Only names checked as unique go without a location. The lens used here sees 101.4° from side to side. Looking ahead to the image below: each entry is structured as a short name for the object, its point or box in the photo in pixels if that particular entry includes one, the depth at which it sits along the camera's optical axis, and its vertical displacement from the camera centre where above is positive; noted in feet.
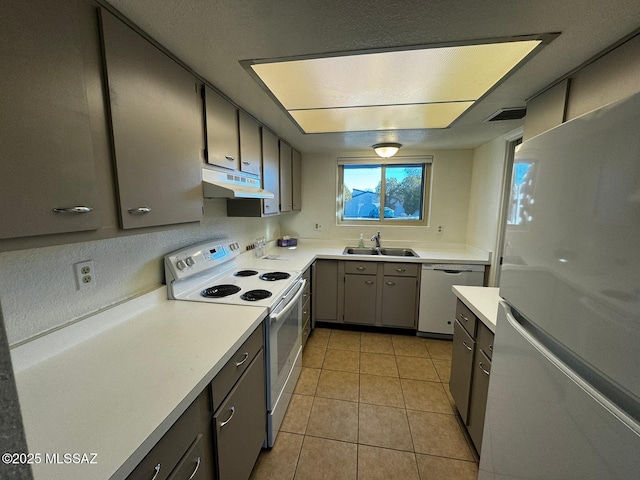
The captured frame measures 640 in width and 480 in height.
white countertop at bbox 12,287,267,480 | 2.01 -1.82
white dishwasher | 8.81 -2.88
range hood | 4.62 +0.42
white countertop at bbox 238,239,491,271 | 8.21 -1.70
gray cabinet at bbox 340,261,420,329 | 9.37 -3.11
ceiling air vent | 5.93 +2.26
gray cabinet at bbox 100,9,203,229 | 3.00 +1.03
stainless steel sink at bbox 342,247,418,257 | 10.67 -1.78
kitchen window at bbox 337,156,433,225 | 11.16 +0.75
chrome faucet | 10.88 -1.28
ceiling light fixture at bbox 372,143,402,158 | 9.05 +2.06
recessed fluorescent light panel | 4.08 +2.37
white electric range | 4.95 -1.77
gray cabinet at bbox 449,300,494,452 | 4.56 -3.10
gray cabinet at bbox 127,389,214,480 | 2.24 -2.38
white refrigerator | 1.72 -0.77
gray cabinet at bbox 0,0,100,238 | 2.04 +0.71
